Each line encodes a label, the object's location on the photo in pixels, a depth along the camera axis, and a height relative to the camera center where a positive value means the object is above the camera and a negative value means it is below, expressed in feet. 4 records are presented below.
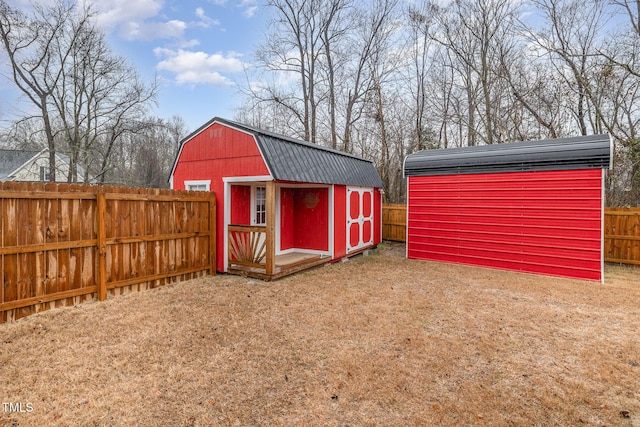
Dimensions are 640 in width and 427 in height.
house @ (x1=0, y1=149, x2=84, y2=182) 66.52 +9.41
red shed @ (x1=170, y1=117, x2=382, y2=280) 20.21 +0.88
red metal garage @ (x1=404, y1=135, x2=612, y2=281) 20.57 -0.07
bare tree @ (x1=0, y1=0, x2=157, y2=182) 42.70 +18.95
